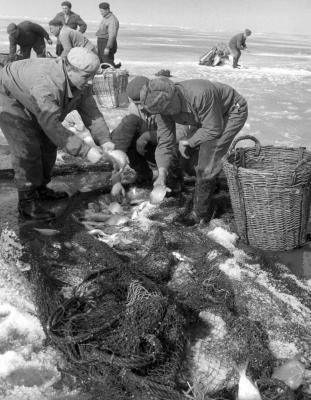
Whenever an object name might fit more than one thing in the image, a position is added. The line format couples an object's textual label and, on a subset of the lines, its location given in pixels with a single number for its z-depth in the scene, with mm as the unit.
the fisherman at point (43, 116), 3955
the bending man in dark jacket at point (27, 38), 9934
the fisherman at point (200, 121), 4090
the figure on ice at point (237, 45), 17656
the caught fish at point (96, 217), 4665
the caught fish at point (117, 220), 4535
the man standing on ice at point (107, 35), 10578
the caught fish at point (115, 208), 4848
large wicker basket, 3865
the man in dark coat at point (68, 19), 10398
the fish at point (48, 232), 4273
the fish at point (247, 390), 2258
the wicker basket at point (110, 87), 8914
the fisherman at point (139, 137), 5199
